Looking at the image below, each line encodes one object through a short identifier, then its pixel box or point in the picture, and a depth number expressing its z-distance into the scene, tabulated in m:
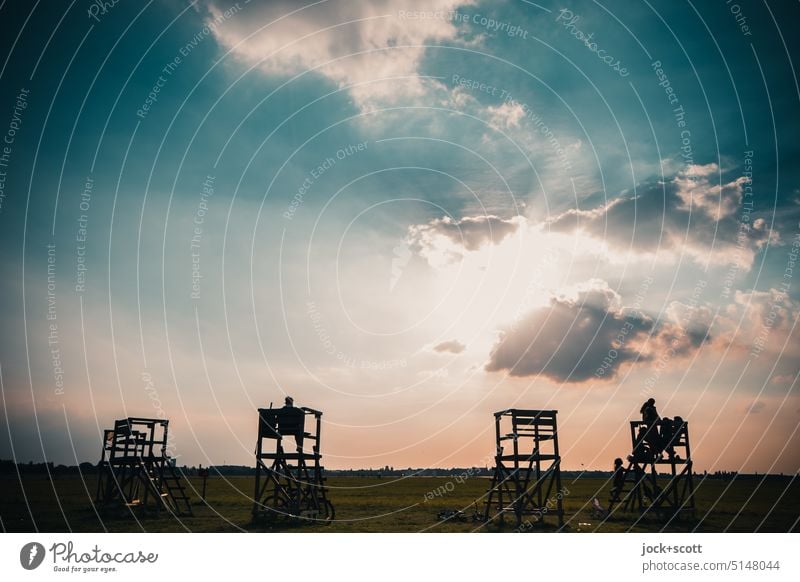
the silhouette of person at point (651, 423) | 23.41
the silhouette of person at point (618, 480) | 24.66
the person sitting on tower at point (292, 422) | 23.28
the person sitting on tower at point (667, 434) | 23.18
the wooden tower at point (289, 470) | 22.98
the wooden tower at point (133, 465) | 24.03
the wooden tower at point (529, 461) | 21.02
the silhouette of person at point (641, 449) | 23.80
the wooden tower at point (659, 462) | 22.61
